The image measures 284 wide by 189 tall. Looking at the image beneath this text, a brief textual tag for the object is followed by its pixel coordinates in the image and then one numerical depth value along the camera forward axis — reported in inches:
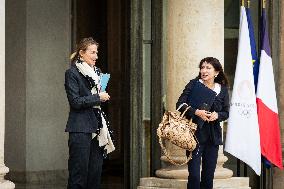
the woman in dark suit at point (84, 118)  366.6
